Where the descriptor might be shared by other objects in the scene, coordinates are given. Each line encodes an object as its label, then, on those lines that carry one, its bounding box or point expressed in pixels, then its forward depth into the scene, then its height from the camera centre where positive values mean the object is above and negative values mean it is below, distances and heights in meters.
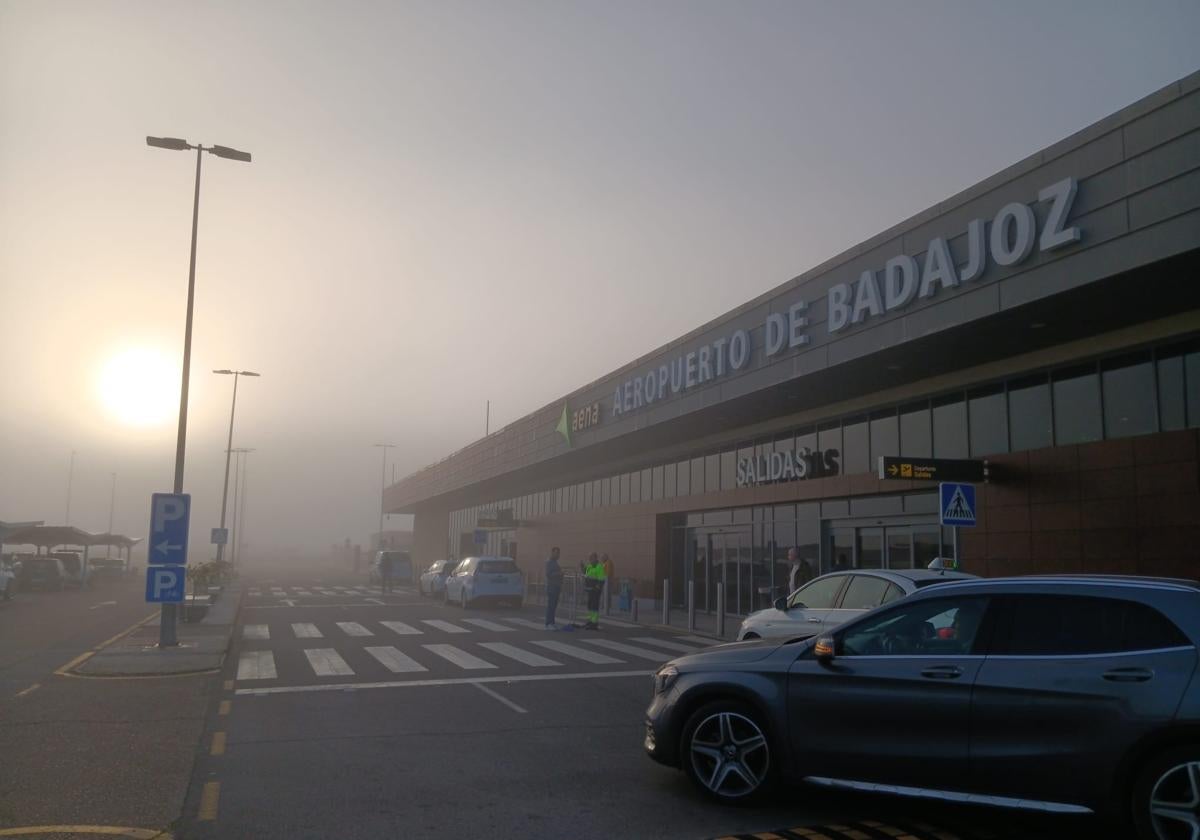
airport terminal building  13.41 +3.48
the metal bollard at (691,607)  22.47 -1.35
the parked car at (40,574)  39.81 -1.43
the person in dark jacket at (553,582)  21.59 -0.79
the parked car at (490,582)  30.20 -1.13
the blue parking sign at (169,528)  16.70 +0.22
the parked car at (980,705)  5.44 -0.94
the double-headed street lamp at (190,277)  18.19 +5.03
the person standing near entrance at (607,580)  29.34 -1.02
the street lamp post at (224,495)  48.88 +2.37
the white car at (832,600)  11.28 -0.61
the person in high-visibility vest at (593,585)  22.27 -0.90
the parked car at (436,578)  36.09 -1.26
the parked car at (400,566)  48.03 -1.12
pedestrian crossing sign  14.85 +0.72
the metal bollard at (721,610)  20.56 -1.30
